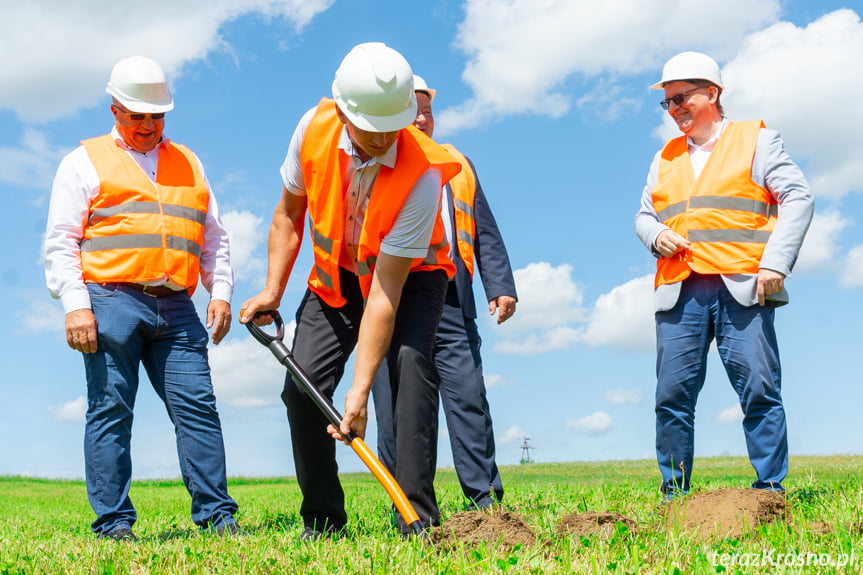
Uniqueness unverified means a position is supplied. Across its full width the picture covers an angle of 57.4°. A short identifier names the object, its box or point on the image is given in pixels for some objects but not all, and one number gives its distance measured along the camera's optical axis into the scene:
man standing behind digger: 4.64
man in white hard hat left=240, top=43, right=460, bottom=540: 3.20
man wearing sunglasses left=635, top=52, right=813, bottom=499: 4.51
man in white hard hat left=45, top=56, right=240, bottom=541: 4.28
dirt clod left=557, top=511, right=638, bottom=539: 3.29
